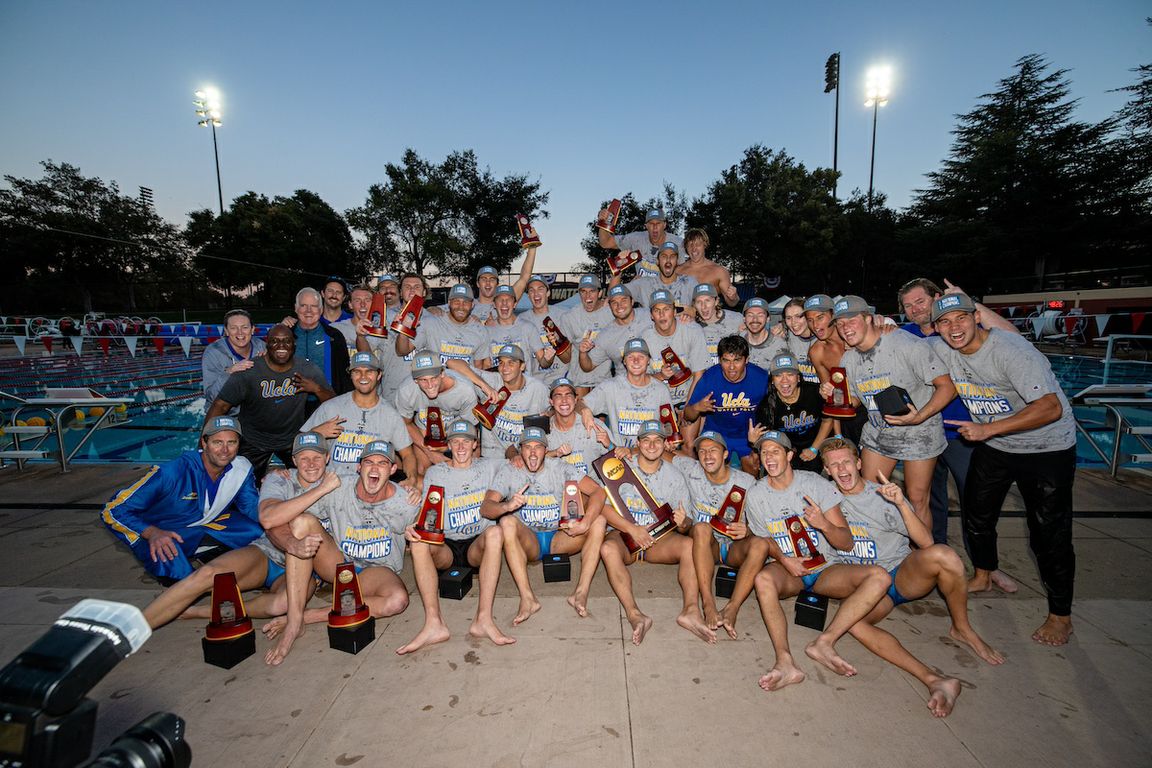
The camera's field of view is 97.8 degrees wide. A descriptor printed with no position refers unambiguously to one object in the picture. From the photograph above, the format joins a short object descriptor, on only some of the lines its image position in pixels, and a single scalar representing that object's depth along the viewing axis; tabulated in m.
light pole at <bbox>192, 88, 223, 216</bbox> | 41.28
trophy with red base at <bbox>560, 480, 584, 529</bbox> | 4.16
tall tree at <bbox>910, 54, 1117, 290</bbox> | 31.97
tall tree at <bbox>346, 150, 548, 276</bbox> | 36.88
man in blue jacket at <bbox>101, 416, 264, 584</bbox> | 3.68
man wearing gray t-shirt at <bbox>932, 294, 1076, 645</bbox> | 3.53
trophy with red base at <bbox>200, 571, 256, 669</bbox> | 3.30
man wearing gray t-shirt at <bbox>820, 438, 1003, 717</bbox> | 3.15
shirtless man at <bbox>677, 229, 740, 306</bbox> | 6.71
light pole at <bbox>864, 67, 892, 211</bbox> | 32.81
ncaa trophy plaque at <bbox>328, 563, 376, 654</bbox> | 3.44
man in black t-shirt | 4.86
